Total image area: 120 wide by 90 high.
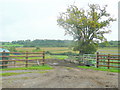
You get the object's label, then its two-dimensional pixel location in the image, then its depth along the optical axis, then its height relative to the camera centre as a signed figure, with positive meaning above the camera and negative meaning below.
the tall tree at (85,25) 26.00 +2.77
